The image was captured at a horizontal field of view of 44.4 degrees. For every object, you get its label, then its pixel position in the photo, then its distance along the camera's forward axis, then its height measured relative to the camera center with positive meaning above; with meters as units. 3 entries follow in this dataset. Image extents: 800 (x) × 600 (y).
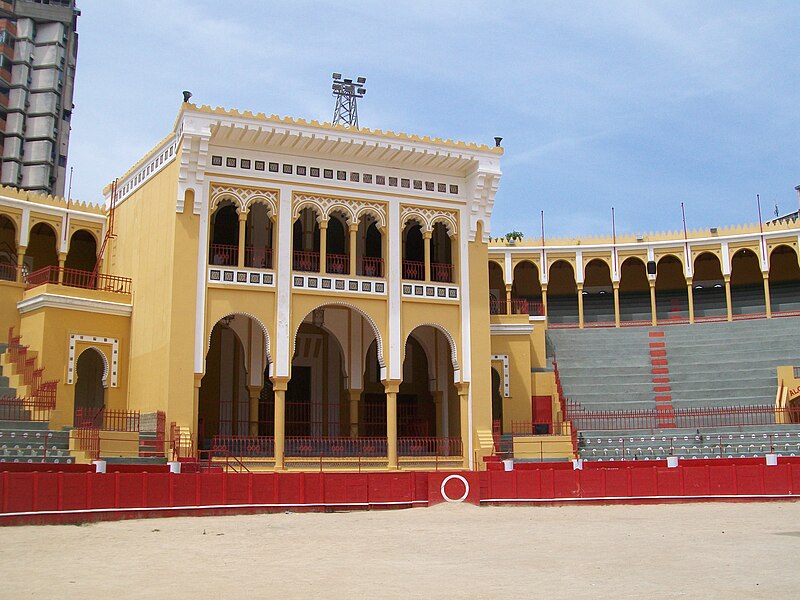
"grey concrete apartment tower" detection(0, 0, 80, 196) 62.91 +24.01
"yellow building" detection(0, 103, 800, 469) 27.81 +4.73
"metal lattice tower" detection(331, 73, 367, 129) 40.19 +14.94
